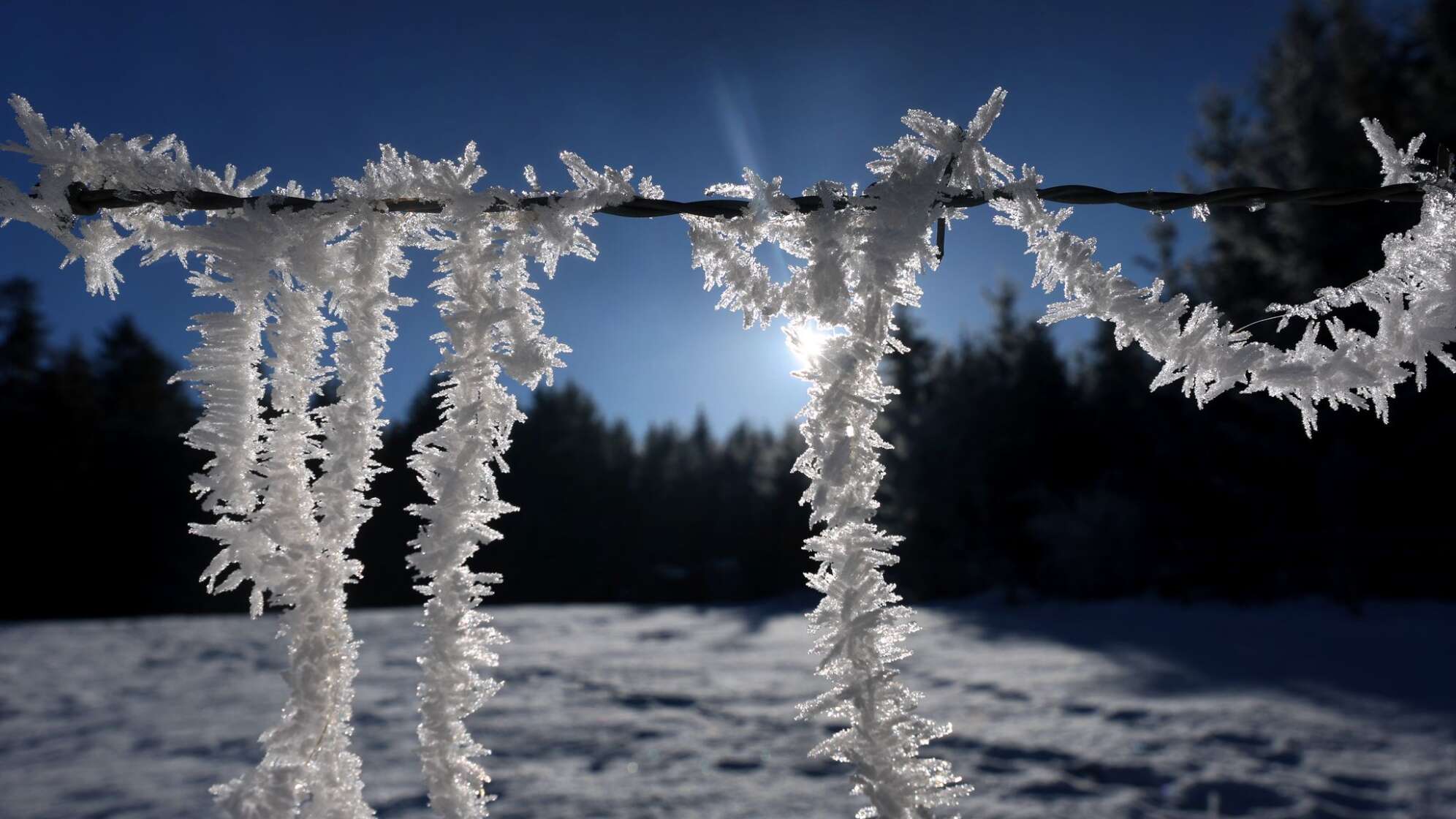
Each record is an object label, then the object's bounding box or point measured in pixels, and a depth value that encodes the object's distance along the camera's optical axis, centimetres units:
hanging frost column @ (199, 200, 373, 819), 26
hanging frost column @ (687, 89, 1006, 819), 25
